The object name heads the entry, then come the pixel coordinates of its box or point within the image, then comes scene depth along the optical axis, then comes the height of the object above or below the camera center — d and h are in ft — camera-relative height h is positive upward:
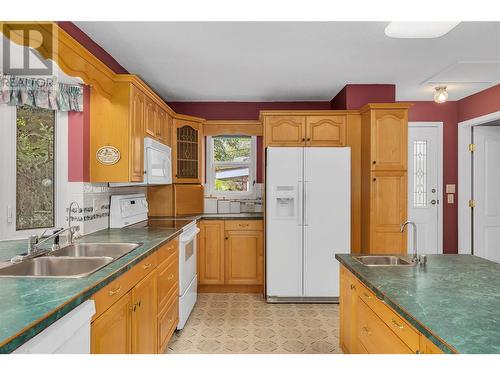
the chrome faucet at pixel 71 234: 7.33 -0.98
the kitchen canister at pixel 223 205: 15.44 -0.71
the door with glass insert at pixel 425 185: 15.99 +0.21
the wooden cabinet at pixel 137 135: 9.34 +1.55
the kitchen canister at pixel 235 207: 15.43 -0.80
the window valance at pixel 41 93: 7.80 +2.32
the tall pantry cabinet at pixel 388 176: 12.02 +0.47
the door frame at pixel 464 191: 15.60 -0.07
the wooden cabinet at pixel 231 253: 13.48 -2.52
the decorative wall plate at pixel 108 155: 9.19 +0.92
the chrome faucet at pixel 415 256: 6.60 -1.31
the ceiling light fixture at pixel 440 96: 12.83 +3.52
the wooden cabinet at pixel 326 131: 12.96 +2.22
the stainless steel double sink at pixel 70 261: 5.86 -1.35
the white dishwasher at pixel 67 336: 3.36 -1.58
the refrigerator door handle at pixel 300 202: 12.09 -0.47
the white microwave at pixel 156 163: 10.39 +0.87
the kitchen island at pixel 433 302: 3.47 -1.45
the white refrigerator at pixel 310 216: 12.14 -0.95
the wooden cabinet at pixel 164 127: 12.19 +2.34
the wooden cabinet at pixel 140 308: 5.10 -2.22
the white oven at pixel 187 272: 10.06 -2.64
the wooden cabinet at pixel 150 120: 10.64 +2.24
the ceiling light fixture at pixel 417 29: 7.29 +3.52
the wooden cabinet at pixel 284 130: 12.98 +2.26
